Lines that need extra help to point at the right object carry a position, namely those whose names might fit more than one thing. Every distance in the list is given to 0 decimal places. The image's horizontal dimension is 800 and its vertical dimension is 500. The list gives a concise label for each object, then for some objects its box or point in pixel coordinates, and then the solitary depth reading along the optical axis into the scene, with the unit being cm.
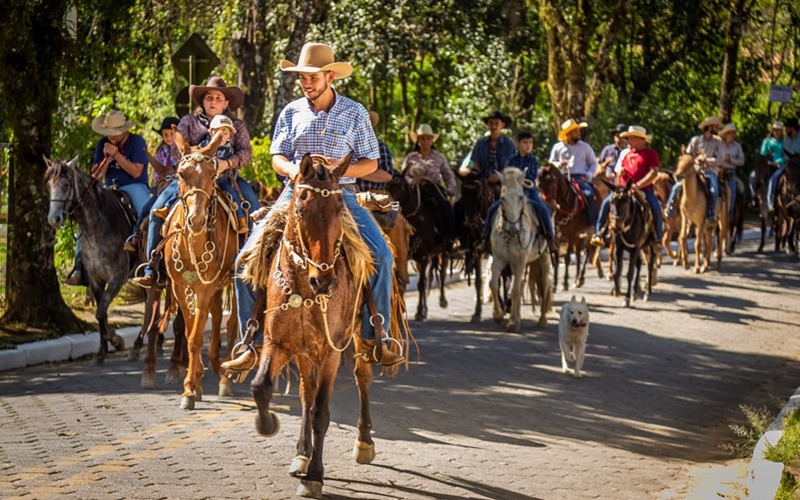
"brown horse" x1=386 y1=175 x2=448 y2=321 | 1925
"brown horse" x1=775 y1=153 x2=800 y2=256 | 3005
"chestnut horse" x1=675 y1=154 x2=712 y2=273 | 2638
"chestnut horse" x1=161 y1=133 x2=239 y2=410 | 1180
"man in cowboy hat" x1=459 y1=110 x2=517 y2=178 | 2003
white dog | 1453
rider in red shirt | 2233
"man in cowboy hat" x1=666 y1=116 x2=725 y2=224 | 2752
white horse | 1838
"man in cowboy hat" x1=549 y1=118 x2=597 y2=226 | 2381
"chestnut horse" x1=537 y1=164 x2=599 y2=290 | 2225
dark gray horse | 1488
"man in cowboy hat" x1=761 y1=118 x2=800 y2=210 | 3070
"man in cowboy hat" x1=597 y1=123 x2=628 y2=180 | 2581
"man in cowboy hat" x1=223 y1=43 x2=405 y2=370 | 946
